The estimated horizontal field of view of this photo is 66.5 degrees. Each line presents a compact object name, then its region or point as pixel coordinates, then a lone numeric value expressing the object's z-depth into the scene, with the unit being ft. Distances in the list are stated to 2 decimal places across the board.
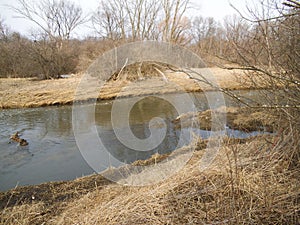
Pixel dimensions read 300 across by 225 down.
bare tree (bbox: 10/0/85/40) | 71.00
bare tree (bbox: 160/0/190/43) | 54.85
